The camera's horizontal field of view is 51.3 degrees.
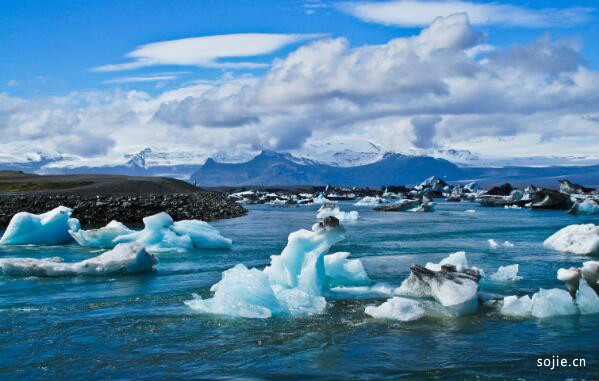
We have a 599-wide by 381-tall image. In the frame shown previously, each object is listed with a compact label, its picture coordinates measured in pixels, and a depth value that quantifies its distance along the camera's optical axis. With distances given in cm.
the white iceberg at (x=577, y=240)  2030
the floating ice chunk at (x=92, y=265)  1662
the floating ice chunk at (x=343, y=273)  1471
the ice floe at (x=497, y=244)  2338
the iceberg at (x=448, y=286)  1174
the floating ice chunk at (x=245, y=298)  1170
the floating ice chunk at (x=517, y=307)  1159
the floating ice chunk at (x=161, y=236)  2258
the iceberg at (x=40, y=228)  2452
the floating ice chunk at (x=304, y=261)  1339
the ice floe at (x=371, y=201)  7406
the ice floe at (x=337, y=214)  4214
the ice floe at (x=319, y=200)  8570
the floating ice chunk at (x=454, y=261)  1425
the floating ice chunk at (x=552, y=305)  1145
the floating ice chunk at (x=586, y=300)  1155
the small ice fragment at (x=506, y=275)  1519
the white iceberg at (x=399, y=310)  1134
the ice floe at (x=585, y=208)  4581
